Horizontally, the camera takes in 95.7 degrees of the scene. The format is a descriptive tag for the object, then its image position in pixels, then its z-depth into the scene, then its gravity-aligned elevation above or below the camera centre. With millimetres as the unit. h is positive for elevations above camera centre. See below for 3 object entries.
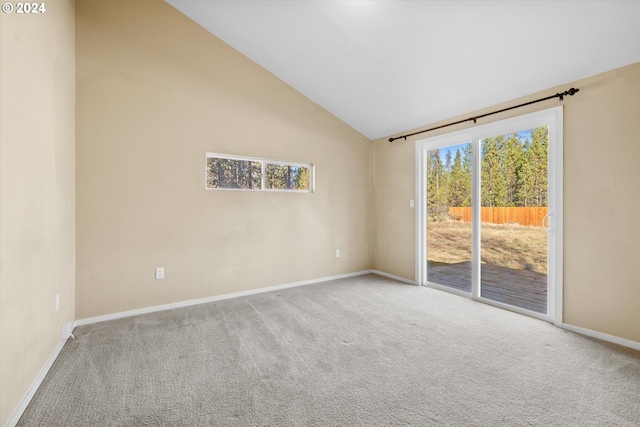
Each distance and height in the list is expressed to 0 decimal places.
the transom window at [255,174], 3658 +508
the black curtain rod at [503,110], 2655 +1097
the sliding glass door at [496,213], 2900 -28
